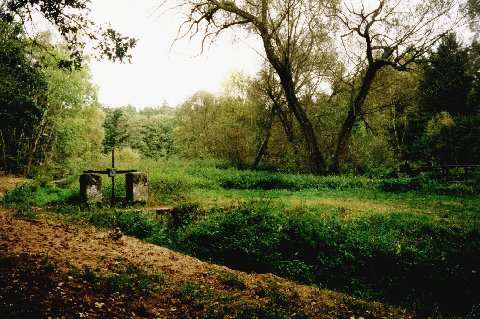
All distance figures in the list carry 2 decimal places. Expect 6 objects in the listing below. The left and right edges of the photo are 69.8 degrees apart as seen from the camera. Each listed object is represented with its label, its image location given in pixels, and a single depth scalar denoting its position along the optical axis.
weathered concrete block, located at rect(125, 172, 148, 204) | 11.56
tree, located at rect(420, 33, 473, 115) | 35.03
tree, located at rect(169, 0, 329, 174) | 16.81
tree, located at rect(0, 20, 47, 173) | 17.83
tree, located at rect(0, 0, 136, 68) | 6.71
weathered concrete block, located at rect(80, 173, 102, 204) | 10.84
